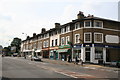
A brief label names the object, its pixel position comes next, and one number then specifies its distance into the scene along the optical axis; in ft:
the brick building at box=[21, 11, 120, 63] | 70.94
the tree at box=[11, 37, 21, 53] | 276.50
